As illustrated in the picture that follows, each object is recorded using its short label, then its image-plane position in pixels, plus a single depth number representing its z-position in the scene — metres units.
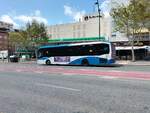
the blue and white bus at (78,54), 13.96
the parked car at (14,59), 26.72
